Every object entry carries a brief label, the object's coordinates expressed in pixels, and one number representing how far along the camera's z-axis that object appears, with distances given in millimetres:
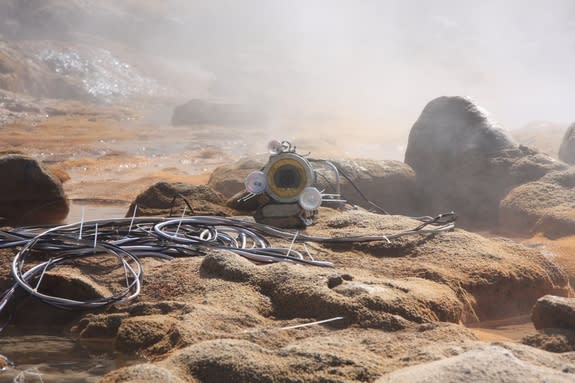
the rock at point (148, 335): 3471
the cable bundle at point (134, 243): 4250
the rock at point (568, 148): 10914
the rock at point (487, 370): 2717
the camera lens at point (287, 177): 5969
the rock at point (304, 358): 2939
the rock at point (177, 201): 6738
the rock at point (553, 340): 3393
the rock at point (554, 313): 3634
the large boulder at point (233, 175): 8953
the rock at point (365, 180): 8547
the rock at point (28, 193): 7441
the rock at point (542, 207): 7938
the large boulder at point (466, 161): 9352
